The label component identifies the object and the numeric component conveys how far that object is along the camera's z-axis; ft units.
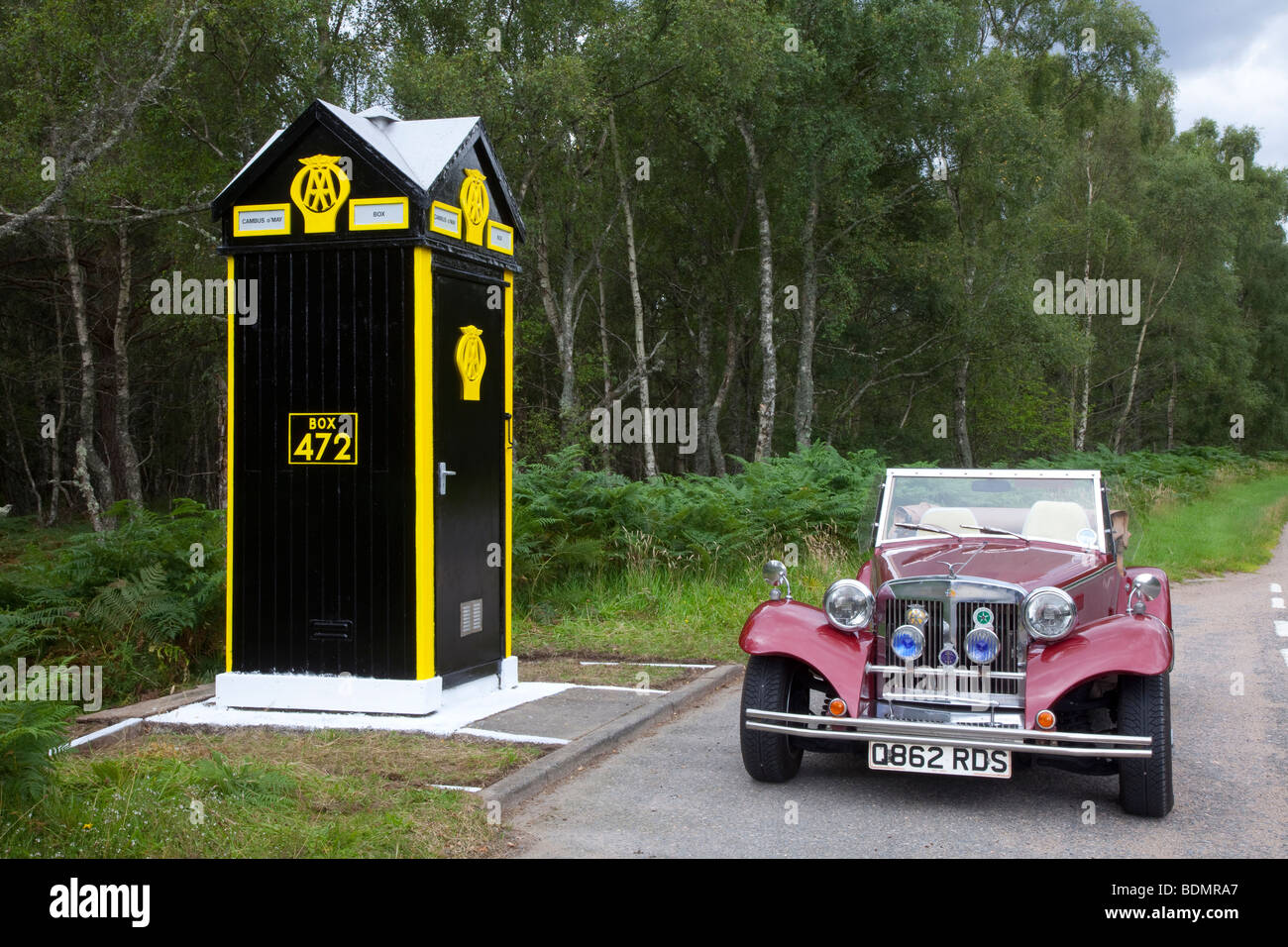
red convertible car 17.69
